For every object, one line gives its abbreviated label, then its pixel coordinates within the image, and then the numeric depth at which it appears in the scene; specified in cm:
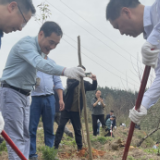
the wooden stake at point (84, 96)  257
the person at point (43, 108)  393
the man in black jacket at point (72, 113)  454
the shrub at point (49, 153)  375
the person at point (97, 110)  716
